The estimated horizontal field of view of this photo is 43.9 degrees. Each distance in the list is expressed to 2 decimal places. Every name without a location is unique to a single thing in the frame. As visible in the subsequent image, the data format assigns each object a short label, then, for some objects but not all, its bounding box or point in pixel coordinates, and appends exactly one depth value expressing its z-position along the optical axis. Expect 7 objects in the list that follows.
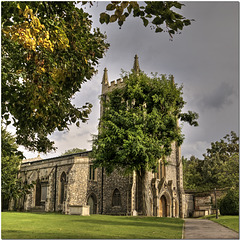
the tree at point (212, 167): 46.92
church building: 34.08
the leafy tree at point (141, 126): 23.72
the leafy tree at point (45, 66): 6.67
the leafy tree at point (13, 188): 6.80
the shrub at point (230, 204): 30.14
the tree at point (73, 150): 81.94
